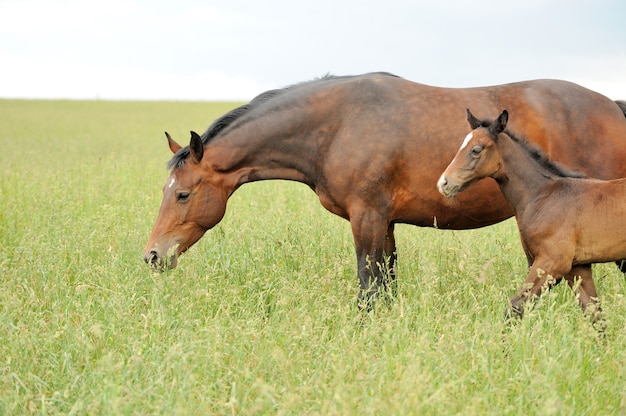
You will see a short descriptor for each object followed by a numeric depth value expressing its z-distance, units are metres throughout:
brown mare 12.71
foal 10.86
